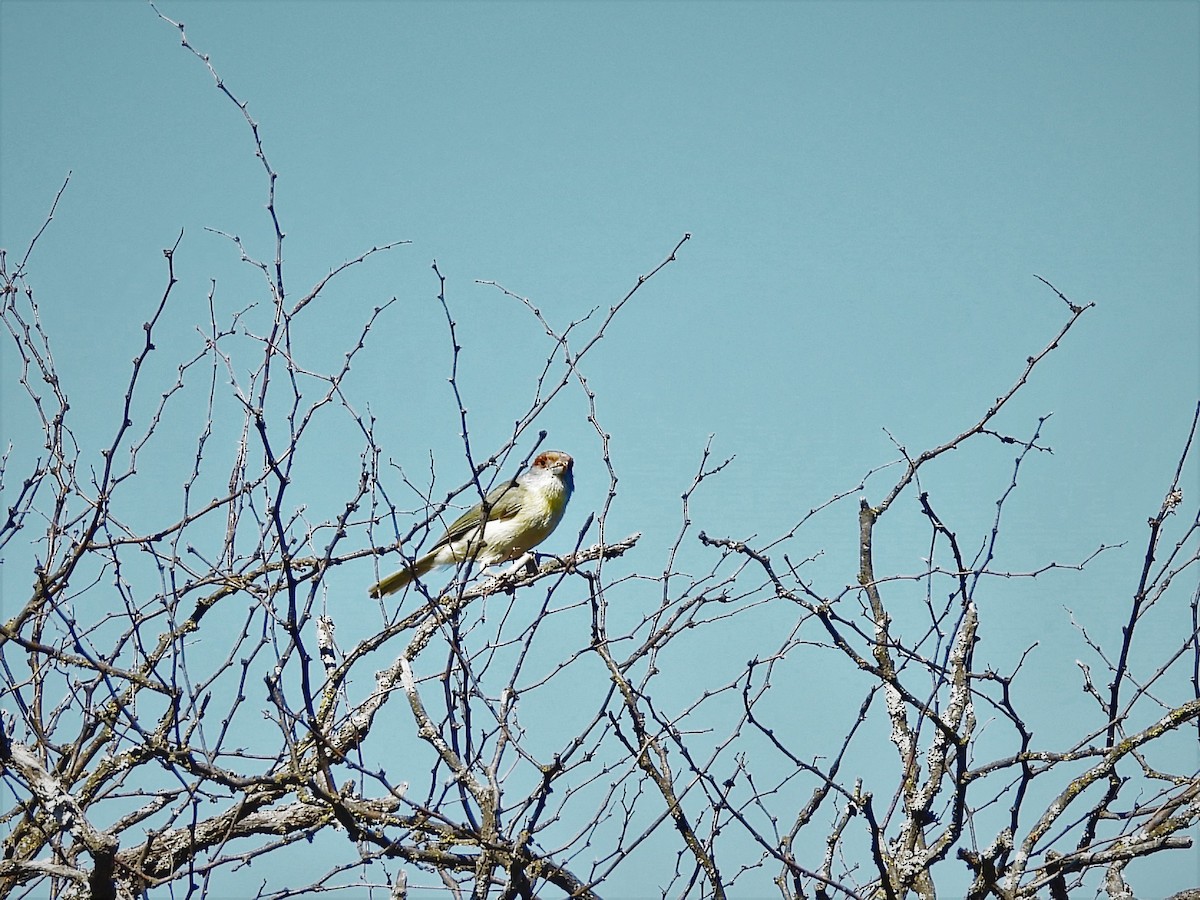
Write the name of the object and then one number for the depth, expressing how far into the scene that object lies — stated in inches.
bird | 650.8
